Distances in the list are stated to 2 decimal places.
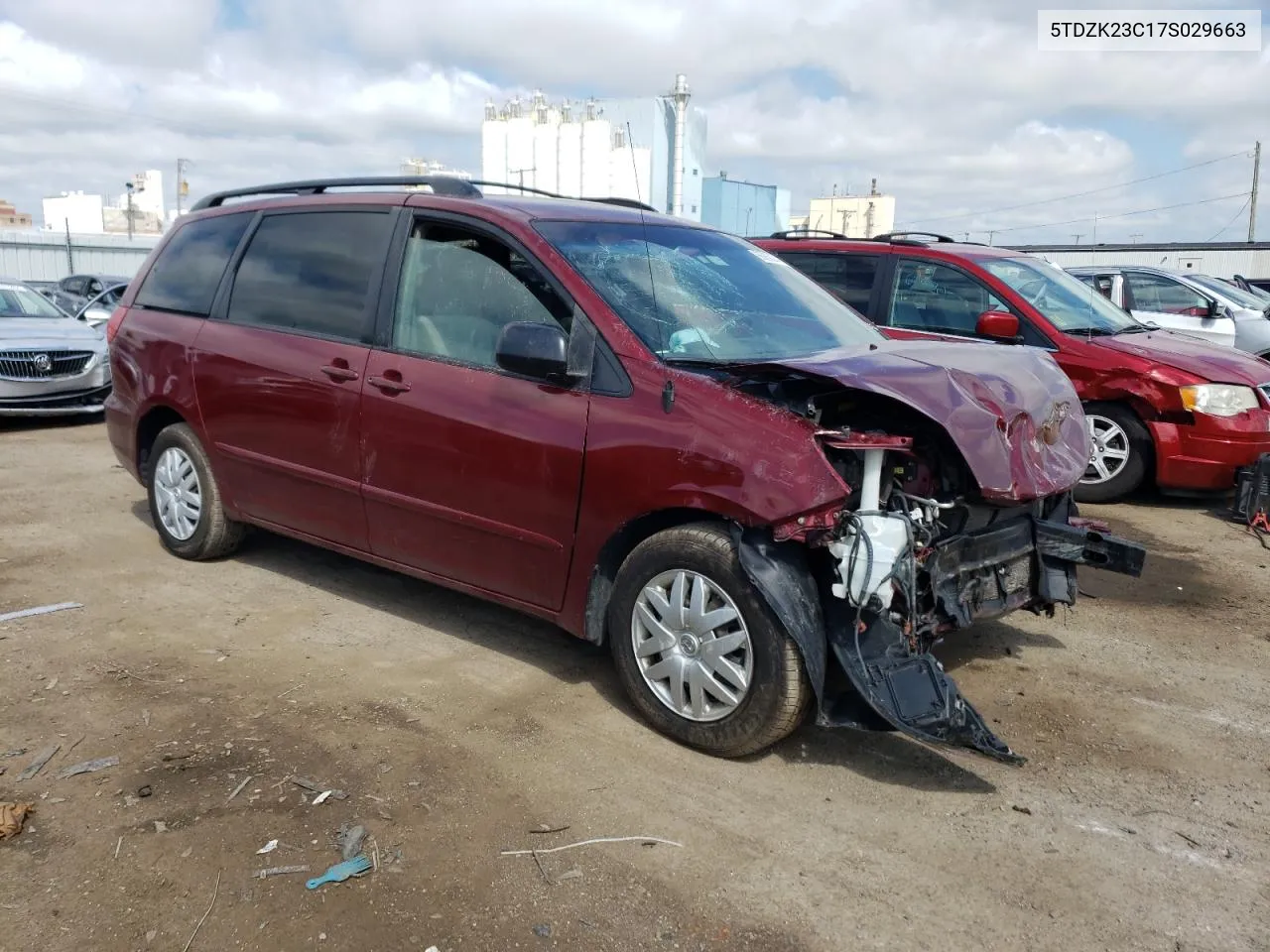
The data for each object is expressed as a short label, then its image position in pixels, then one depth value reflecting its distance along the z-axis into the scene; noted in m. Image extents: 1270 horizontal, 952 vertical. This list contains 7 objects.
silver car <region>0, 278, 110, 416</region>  9.96
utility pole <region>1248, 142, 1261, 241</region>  49.34
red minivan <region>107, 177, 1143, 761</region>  3.29
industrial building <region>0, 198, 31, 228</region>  91.29
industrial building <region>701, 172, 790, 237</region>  43.59
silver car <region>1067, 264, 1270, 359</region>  11.38
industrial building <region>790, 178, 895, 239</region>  49.95
